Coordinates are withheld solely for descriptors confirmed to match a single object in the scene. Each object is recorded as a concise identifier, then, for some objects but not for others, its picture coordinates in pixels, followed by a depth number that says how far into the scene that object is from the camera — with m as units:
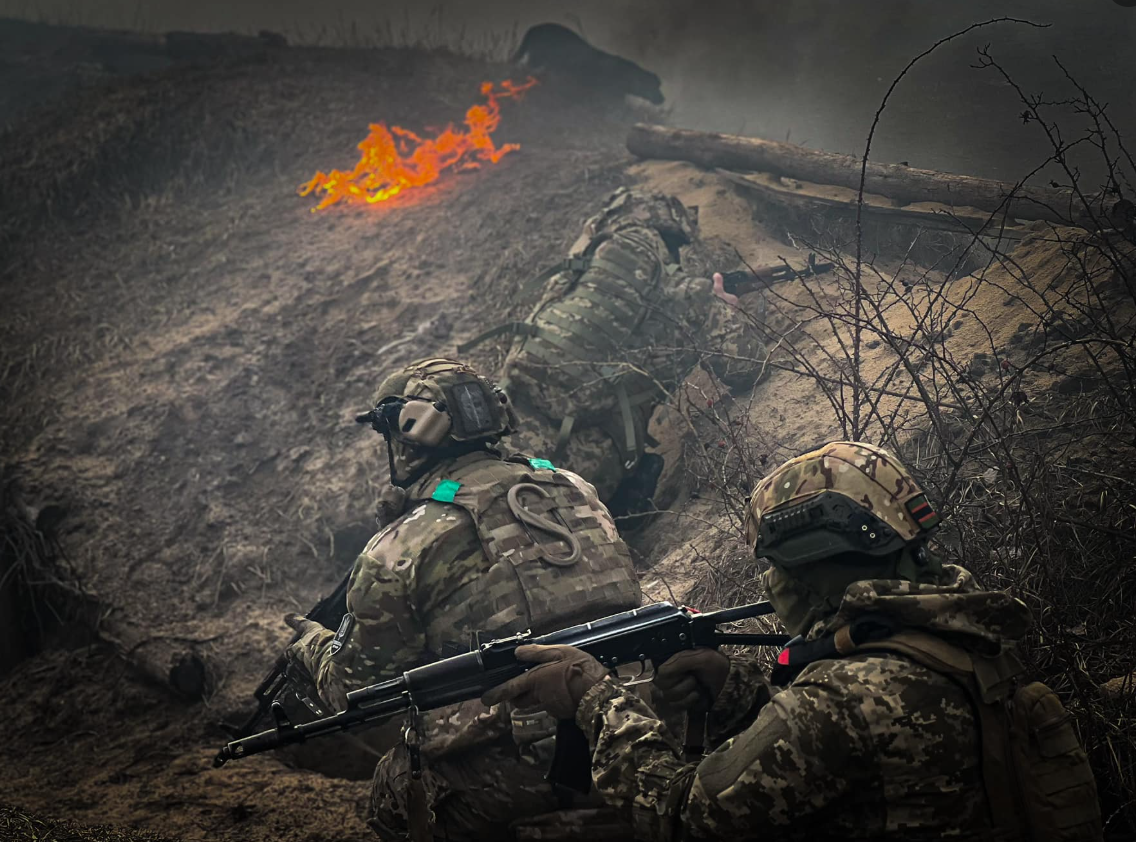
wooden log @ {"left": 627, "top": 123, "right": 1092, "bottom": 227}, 5.91
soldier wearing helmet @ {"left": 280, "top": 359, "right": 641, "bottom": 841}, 3.26
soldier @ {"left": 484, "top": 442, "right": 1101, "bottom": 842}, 2.09
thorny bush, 3.32
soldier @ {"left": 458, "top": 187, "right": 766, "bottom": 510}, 6.70
